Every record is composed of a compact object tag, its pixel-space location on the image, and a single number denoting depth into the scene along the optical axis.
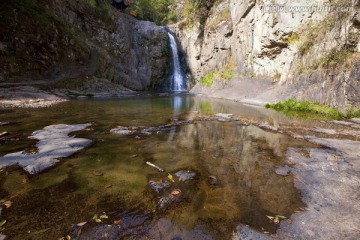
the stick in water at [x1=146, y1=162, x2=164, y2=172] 4.07
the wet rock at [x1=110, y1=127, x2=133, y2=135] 6.71
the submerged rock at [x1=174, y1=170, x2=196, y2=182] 3.78
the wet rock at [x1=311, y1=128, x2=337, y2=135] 7.23
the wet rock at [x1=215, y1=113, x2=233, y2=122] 9.42
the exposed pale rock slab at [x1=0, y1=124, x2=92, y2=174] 3.97
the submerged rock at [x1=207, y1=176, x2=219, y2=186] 3.63
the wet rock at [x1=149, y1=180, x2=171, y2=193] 3.36
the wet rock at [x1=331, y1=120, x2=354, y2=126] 8.62
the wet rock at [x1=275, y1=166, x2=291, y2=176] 4.01
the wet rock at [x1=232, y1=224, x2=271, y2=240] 2.34
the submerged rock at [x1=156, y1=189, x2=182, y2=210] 2.93
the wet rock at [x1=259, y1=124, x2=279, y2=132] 7.75
